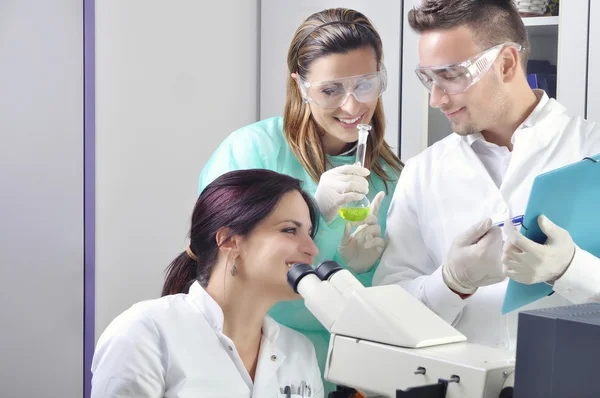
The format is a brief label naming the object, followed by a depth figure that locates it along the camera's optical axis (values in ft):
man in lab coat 5.73
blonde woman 6.42
